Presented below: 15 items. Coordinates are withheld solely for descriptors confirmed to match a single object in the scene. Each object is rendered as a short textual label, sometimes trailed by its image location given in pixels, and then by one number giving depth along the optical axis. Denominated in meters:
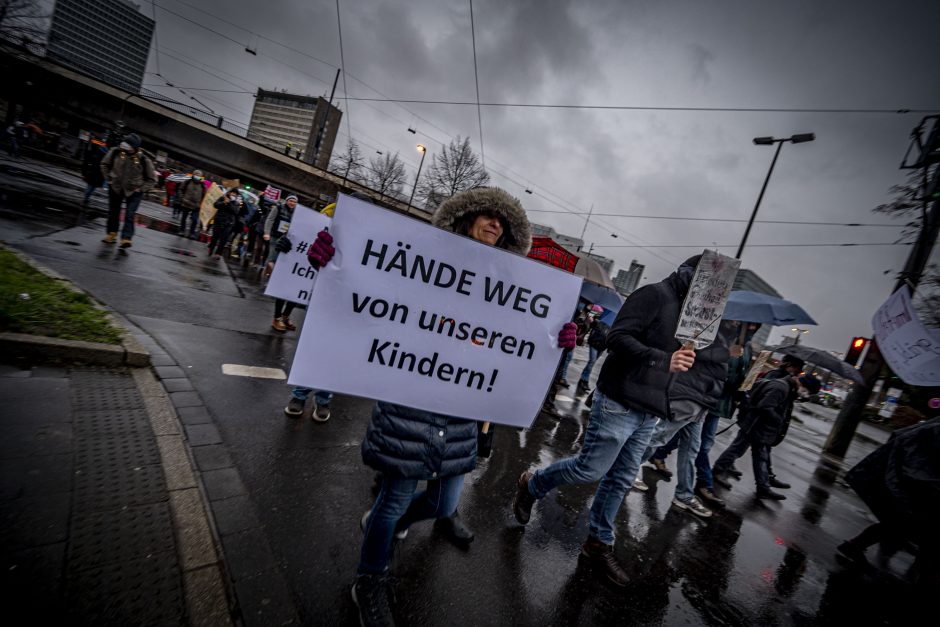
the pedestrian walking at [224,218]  9.48
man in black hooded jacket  2.54
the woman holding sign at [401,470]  1.74
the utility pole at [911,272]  6.44
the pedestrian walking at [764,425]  4.84
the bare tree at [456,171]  32.38
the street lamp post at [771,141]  13.18
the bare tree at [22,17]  32.16
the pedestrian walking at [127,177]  6.94
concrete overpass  27.12
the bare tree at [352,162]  42.84
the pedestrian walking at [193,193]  11.58
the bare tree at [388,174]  44.16
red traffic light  9.46
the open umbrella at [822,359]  5.00
